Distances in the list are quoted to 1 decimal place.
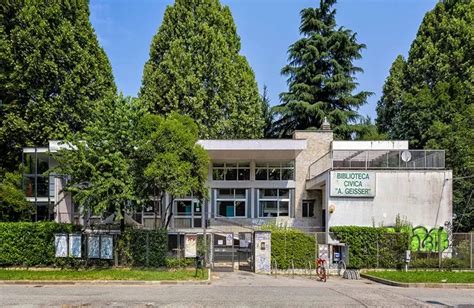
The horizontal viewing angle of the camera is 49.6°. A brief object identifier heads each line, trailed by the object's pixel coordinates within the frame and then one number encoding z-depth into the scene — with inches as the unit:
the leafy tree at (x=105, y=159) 967.0
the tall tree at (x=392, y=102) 1929.1
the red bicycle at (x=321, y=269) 951.6
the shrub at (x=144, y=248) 1019.3
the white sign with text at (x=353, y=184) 1190.9
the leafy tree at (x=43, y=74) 1481.3
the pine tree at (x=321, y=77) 1804.9
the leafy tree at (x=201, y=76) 1608.0
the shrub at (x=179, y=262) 1020.5
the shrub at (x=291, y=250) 1070.6
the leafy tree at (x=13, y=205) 1213.5
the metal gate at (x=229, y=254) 1090.1
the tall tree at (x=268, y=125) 1927.2
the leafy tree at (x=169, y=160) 973.2
